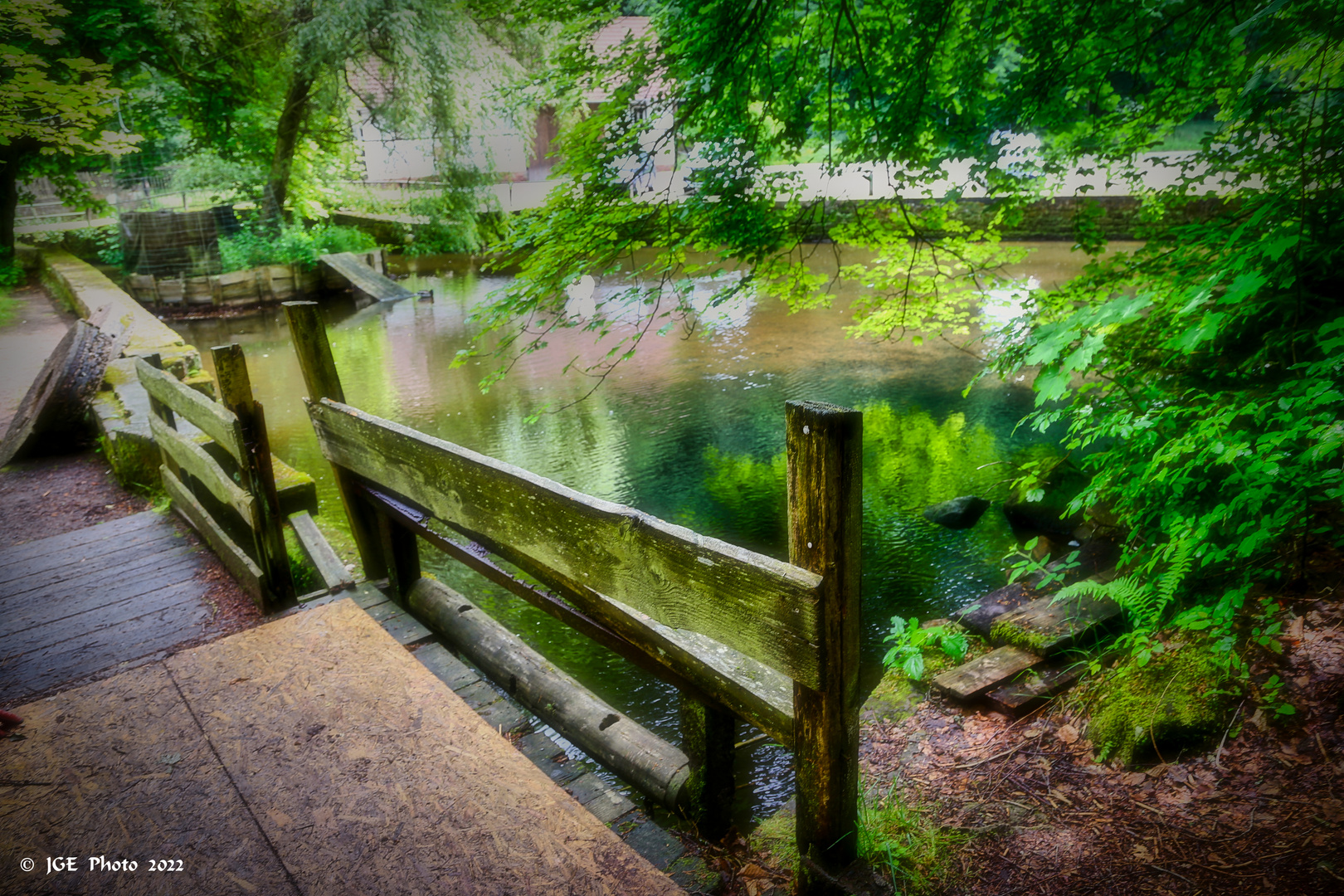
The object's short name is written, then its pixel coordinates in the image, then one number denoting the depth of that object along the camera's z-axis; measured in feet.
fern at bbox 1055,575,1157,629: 10.96
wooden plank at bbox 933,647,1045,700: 11.89
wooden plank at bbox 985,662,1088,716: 11.44
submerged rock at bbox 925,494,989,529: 20.49
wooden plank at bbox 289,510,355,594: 12.30
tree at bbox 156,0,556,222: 38.99
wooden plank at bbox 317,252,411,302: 50.47
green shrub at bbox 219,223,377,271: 49.16
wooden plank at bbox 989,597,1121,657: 12.62
